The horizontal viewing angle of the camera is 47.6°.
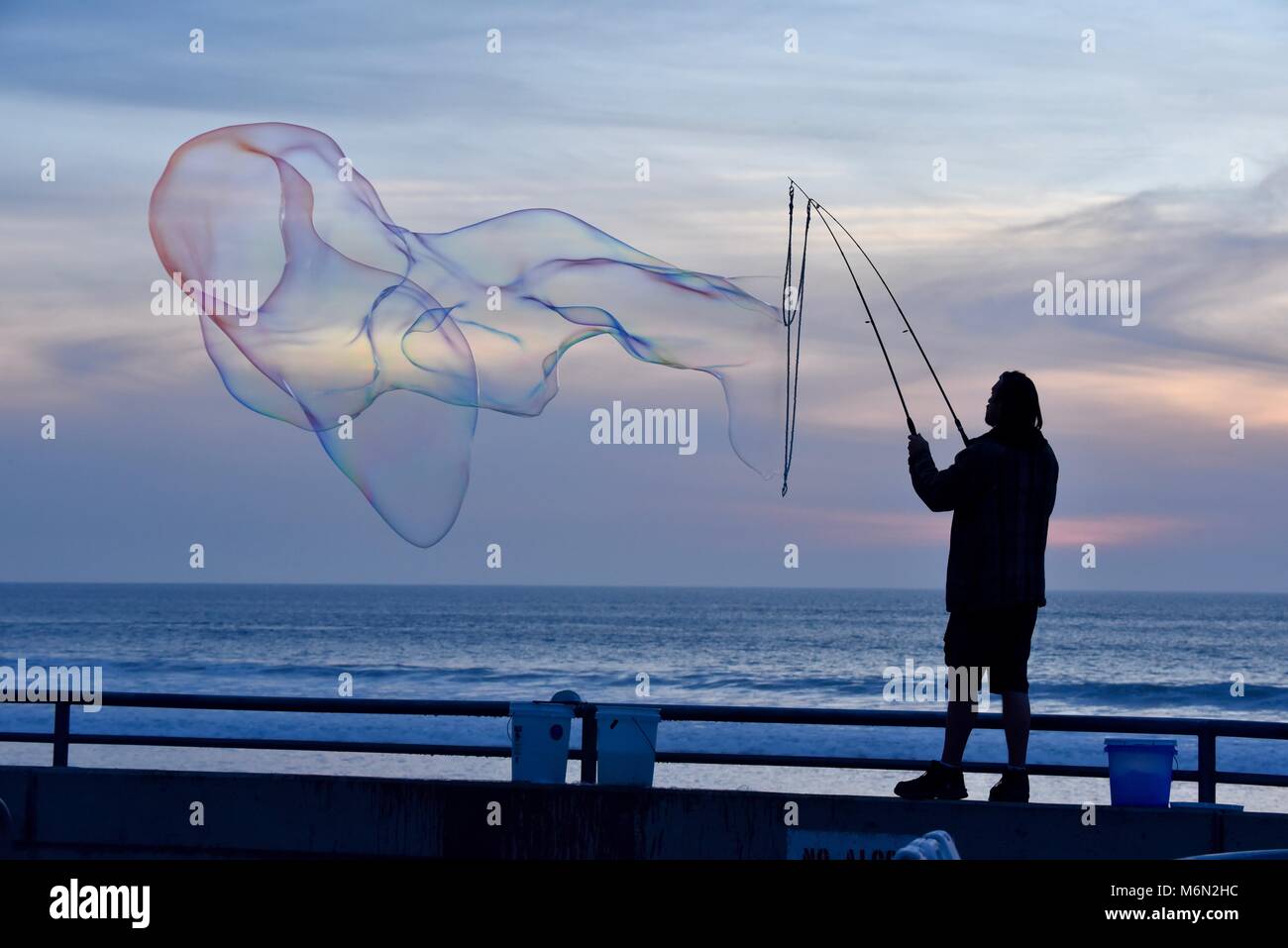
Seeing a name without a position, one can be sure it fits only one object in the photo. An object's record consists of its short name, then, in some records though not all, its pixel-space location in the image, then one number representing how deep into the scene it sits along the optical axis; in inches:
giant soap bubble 388.5
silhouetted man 285.1
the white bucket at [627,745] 296.8
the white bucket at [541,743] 304.8
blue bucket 275.6
